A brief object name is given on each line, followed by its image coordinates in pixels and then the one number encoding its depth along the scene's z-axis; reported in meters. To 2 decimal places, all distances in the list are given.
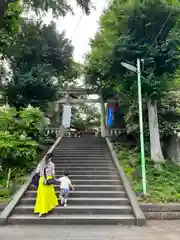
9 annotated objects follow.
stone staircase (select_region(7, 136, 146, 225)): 5.83
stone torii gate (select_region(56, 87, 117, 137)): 16.06
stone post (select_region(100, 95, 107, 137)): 15.86
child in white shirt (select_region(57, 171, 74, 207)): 6.36
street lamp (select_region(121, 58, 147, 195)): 7.03
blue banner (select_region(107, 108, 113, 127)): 16.05
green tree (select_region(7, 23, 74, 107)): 11.88
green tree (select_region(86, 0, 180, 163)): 9.09
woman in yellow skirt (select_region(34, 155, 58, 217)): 5.93
